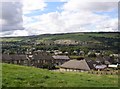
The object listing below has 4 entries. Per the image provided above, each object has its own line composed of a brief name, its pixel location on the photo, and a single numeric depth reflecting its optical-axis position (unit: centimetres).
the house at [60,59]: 12288
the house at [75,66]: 6446
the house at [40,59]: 10472
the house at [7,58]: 8911
